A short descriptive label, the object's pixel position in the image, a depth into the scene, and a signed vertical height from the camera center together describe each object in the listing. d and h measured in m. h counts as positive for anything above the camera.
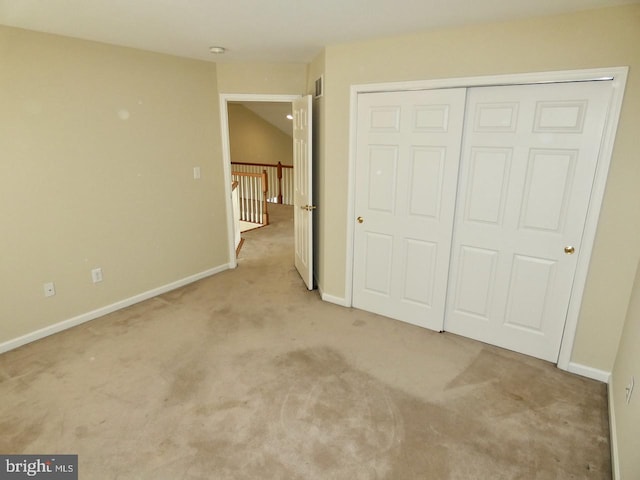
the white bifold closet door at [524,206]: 2.37 -0.28
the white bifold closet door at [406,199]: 2.84 -0.29
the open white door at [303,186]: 3.61 -0.25
